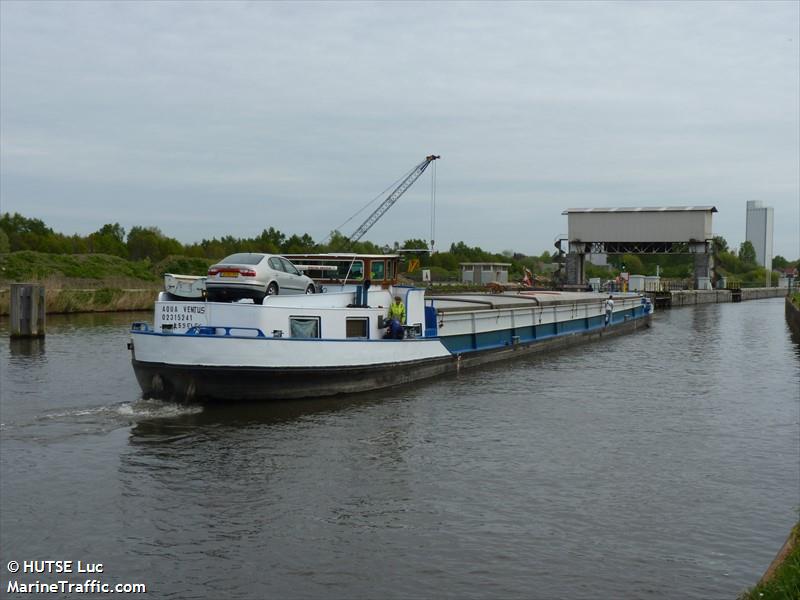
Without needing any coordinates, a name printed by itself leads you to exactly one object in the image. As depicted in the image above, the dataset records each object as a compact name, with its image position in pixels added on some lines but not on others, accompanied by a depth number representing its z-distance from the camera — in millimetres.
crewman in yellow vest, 23688
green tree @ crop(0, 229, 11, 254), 76188
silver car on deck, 20891
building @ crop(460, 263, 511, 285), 94188
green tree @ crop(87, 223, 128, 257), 91875
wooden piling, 32656
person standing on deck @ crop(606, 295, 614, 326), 45531
